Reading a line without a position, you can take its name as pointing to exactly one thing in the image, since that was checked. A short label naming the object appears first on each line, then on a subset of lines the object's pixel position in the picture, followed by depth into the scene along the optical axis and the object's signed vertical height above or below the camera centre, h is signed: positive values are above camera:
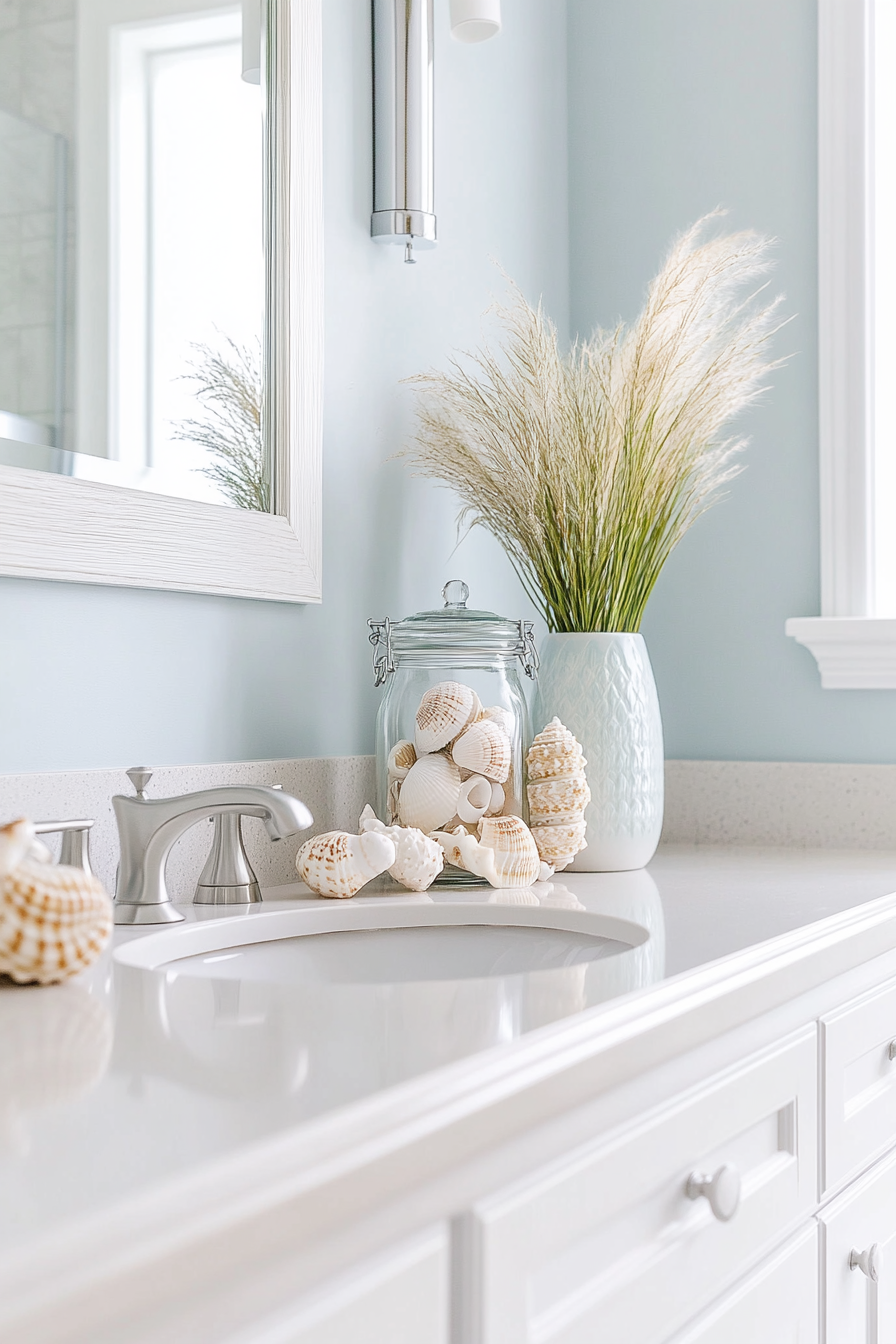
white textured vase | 1.38 -0.06
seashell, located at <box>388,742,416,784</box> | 1.23 -0.08
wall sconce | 1.41 +0.63
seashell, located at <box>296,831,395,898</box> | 1.07 -0.16
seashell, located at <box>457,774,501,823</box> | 1.20 -0.12
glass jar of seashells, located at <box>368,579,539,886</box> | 1.20 -0.04
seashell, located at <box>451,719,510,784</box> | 1.20 -0.07
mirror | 0.98 +0.33
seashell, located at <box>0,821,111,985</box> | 0.67 -0.13
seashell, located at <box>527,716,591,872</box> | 1.27 -0.12
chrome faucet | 0.94 -0.12
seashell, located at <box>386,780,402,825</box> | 1.22 -0.13
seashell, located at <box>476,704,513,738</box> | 1.23 -0.04
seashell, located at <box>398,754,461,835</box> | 1.19 -0.12
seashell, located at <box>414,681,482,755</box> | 1.20 -0.04
